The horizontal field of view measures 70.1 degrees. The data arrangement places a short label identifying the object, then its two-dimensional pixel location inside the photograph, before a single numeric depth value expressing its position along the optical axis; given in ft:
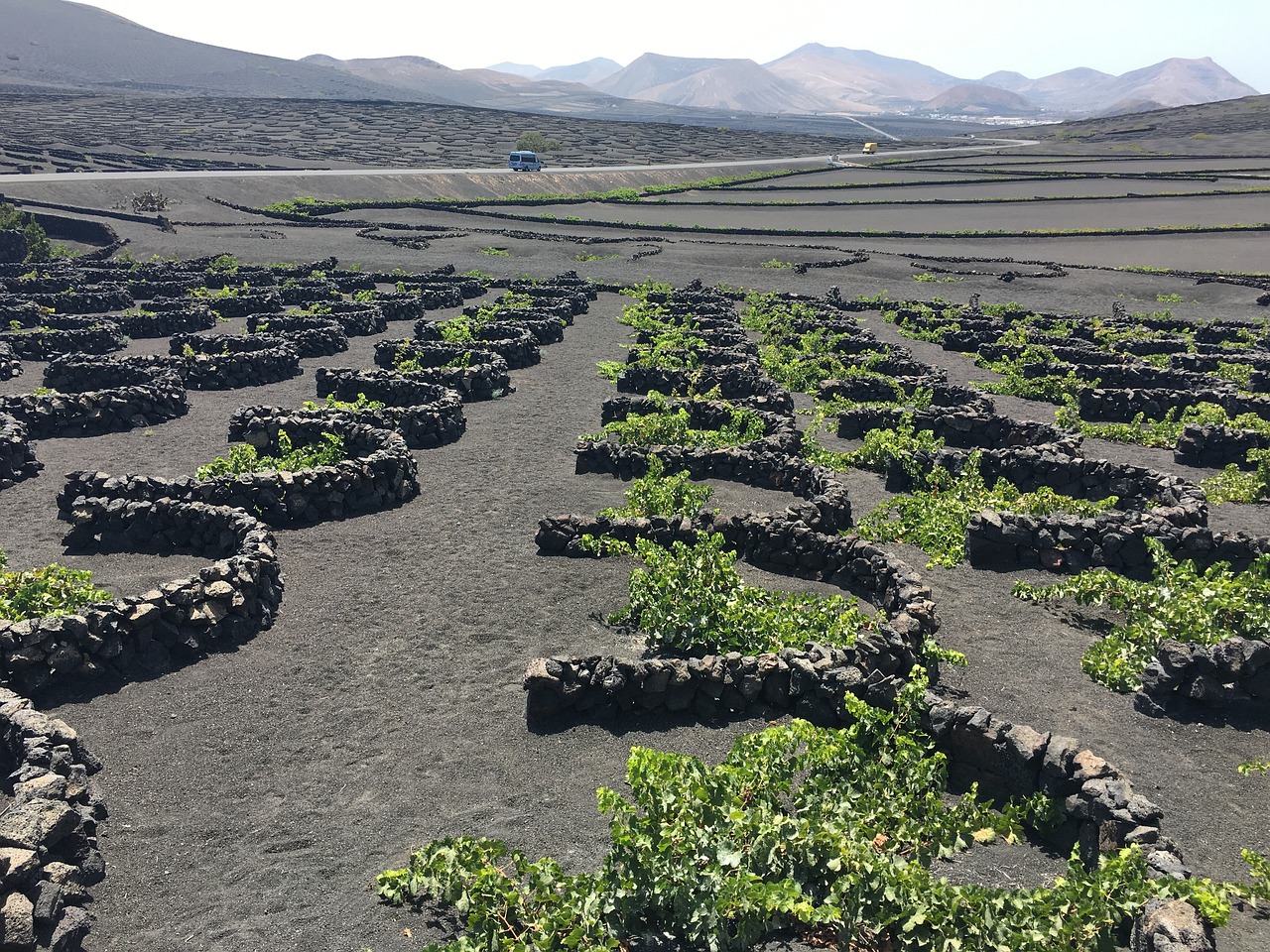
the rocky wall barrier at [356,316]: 124.67
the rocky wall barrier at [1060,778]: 27.55
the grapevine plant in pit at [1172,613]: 38.58
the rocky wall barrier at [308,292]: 144.15
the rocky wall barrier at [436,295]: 145.38
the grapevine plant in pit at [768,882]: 23.21
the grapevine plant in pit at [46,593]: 40.55
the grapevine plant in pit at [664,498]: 56.08
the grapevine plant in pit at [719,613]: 40.24
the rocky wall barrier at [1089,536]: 51.21
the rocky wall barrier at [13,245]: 177.17
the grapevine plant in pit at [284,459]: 59.16
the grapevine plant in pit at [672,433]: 71.51
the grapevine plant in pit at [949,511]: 54.13
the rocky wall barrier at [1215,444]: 72.08
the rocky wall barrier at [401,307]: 136.36
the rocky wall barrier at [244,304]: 134.72
